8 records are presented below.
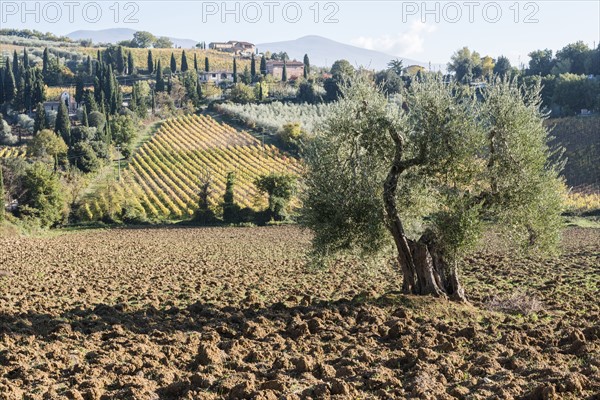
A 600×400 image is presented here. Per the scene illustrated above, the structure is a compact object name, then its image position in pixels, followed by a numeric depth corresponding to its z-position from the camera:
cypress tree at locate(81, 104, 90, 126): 88.08
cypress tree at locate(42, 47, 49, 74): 144.38
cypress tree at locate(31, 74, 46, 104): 108.69
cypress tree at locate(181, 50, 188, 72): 155.62
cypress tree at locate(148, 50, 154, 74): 151.12
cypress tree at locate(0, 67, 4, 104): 115.62
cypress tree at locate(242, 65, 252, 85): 138.88
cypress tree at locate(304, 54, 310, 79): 147.25
